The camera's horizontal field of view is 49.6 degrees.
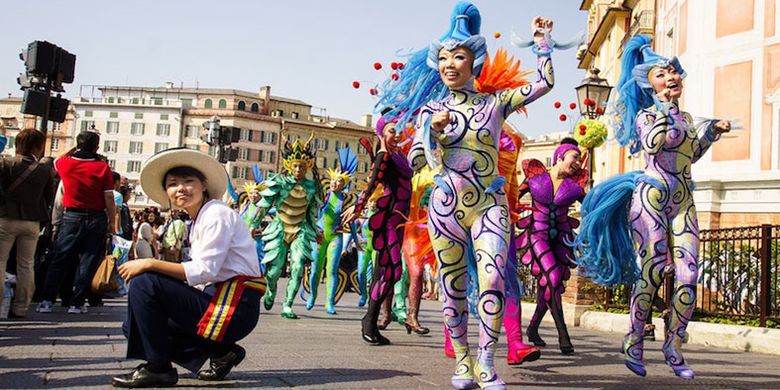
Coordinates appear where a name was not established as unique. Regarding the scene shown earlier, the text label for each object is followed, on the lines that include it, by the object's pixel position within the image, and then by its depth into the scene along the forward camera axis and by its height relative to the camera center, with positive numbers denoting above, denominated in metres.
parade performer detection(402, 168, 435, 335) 6.34 +0.16
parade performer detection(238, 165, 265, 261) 11.34 +0.47
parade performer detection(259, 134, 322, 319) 10.57 +0.38
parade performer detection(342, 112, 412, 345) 7.78 +0.34
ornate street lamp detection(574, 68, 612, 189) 14.73 +2.92
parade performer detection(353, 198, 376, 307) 13.24 -0.28
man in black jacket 7.91 +0.22
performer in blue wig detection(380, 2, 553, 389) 4.83 +0.45
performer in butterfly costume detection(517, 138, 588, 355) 7.74 +0.31
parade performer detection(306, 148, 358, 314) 11.16 +0.07
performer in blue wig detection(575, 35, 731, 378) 5.90 +0.43
